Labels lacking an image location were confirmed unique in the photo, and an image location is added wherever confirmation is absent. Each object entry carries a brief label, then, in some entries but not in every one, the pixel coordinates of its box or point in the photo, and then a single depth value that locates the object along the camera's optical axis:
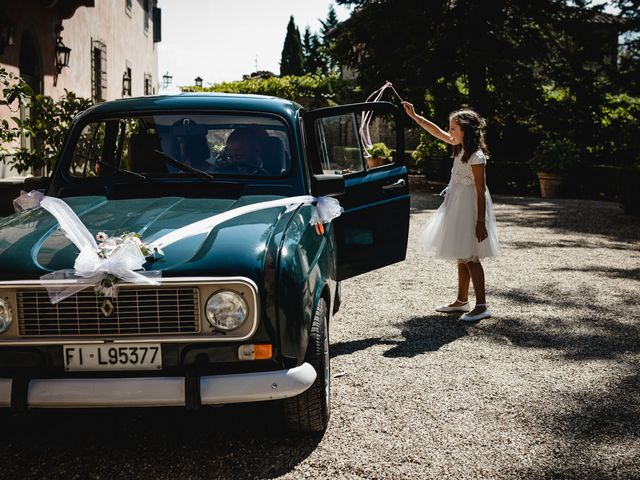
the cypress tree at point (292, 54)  74.94
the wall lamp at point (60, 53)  14.66
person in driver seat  4.41
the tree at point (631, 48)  17.31
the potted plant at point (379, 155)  21.85
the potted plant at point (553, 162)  18.97
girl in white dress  5.95
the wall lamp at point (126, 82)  22.88
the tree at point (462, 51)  20.00
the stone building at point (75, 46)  12.34
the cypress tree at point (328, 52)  22.75
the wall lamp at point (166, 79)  32.59
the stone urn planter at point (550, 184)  19.36
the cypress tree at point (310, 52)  80.06
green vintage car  3.10
